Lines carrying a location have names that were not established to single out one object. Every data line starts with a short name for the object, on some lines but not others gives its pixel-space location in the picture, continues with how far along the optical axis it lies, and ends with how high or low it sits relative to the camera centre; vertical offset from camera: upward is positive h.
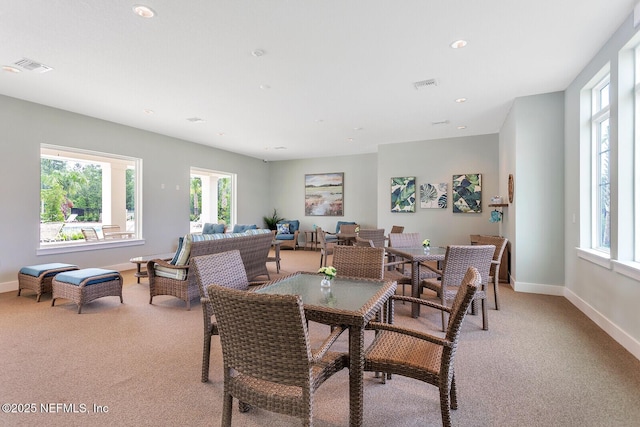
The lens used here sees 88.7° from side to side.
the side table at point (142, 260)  4.69 -0.71
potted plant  10.55 -0.26
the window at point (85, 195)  5.64 +0.33
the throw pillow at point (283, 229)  10.05 -0.52
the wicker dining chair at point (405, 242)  4.48 -0.44
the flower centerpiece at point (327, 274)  2.31 -0.45
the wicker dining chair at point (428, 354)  1.61 -0.79
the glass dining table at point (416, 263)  3.71 -0.58
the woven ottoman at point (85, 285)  3.90 -0.91
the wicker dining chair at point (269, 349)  1.30 -0.58
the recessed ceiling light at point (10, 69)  3.80 +1.69
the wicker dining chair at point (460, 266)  3.21 -0.54
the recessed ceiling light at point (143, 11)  2.68 +1.68
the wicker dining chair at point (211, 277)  2.25 -0.48
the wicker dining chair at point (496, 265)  3.83 -0.62
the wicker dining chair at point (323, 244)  6.34 -0.63
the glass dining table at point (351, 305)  1.68 -0.52
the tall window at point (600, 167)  3.69 +0.54
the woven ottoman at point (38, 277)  4.36 -0.89
